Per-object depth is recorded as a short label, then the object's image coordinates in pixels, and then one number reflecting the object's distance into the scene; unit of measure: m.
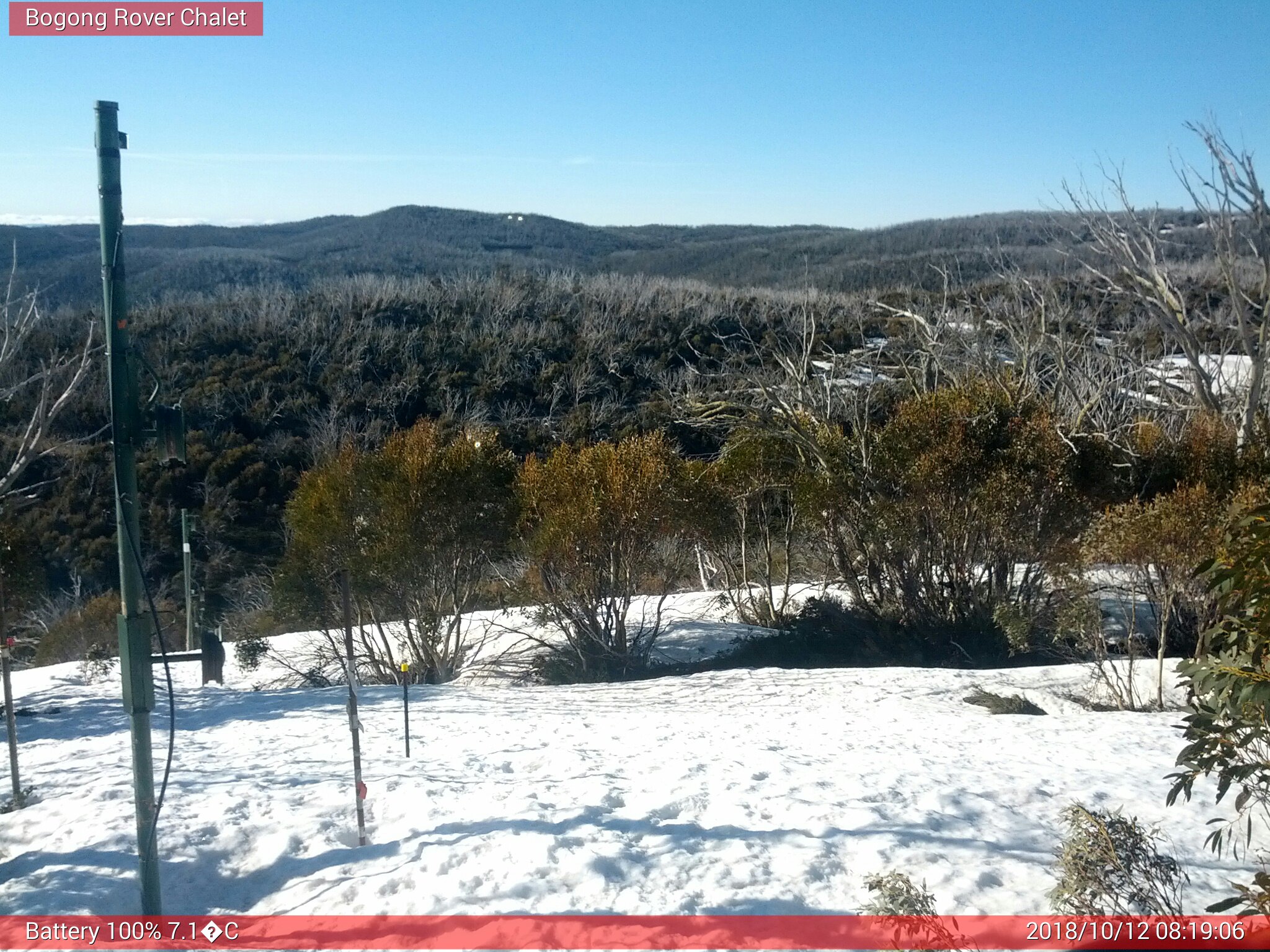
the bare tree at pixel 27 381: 8.37
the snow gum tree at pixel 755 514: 14.83
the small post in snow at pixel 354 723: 5.09
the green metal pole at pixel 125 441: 3.94
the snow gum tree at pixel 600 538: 12.88
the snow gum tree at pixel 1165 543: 9.06
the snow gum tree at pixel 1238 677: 3.38
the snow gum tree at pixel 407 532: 13.30
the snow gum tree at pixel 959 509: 12.85
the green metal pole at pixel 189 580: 13.52
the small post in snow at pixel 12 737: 5.88
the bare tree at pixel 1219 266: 14.63
